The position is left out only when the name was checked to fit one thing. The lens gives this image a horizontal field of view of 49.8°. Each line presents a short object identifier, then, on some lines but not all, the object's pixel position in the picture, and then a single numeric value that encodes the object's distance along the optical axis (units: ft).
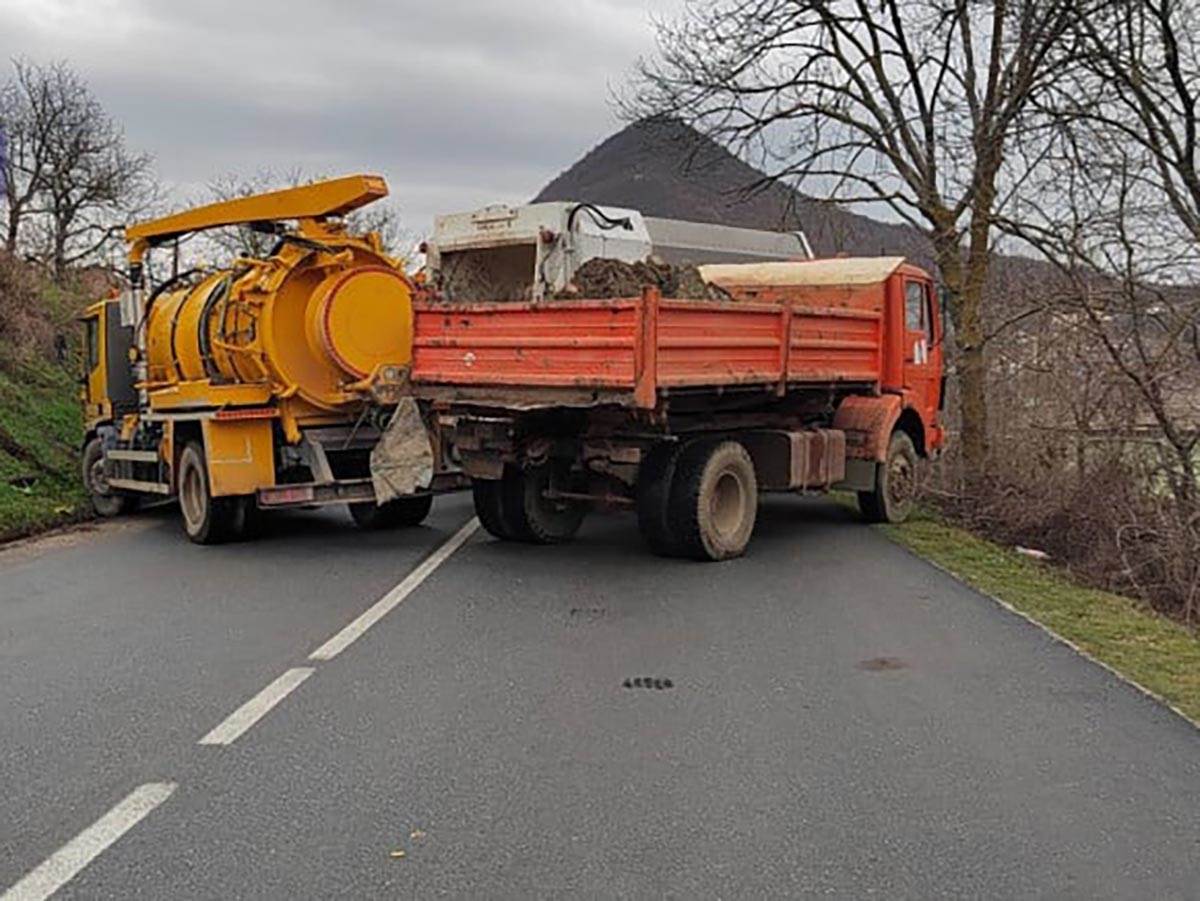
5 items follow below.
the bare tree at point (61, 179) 95.71
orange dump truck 32.48
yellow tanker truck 40.04
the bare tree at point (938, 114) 53.78
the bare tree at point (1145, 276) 41.55
